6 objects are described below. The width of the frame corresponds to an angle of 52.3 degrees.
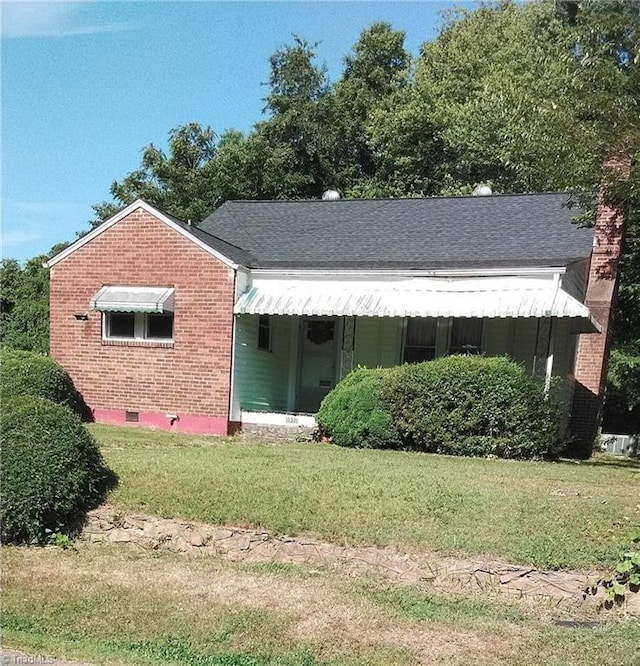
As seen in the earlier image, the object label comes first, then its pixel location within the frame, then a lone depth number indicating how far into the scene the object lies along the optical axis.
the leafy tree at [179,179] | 28.22
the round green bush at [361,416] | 10.69
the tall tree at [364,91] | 31.80
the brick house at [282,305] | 12.36
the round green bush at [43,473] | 5.84
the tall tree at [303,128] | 30.50
